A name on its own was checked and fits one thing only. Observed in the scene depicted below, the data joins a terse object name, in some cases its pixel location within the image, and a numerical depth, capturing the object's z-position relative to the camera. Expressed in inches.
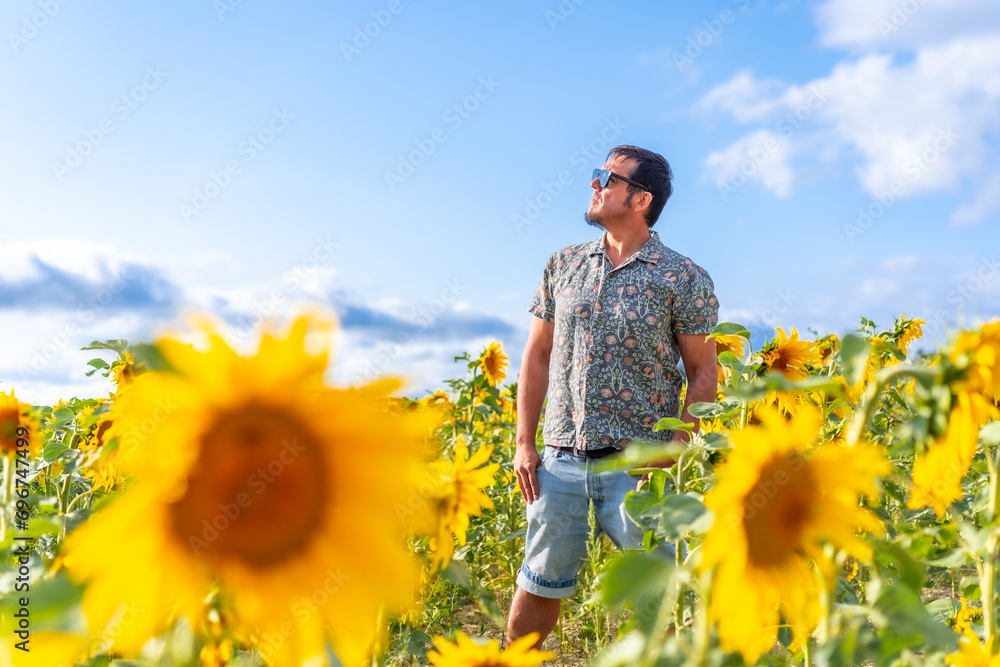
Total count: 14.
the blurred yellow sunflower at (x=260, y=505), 25.1
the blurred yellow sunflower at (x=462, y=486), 44.5
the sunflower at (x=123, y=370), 86.6
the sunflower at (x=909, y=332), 142.0
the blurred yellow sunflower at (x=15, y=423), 91.1
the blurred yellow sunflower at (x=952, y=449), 31.7
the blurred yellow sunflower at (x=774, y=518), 28.0
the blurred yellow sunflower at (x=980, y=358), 32.0
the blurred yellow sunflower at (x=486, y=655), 48.0
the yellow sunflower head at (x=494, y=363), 196.9
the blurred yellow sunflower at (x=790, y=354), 94.0
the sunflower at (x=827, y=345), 109.3
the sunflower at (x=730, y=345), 93.7
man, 110.7
